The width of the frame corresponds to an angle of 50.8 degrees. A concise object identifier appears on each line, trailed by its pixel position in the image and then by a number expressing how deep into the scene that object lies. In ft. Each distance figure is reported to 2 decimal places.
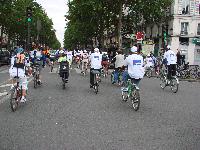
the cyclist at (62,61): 28.69
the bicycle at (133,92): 19.00
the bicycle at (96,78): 26.07
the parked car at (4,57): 63.25
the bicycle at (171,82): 28.81
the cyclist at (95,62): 27.36
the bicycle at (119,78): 32.52
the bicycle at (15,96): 17.95
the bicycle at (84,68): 44.43
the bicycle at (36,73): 28.45
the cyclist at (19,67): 18.94
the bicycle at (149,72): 46.04
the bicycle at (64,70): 28.61
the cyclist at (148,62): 46.23
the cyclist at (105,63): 41.24
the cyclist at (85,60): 45.01
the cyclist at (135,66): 19.75
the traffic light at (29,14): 37.10
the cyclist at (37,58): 29.58
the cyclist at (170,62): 29.38
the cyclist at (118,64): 32.59
